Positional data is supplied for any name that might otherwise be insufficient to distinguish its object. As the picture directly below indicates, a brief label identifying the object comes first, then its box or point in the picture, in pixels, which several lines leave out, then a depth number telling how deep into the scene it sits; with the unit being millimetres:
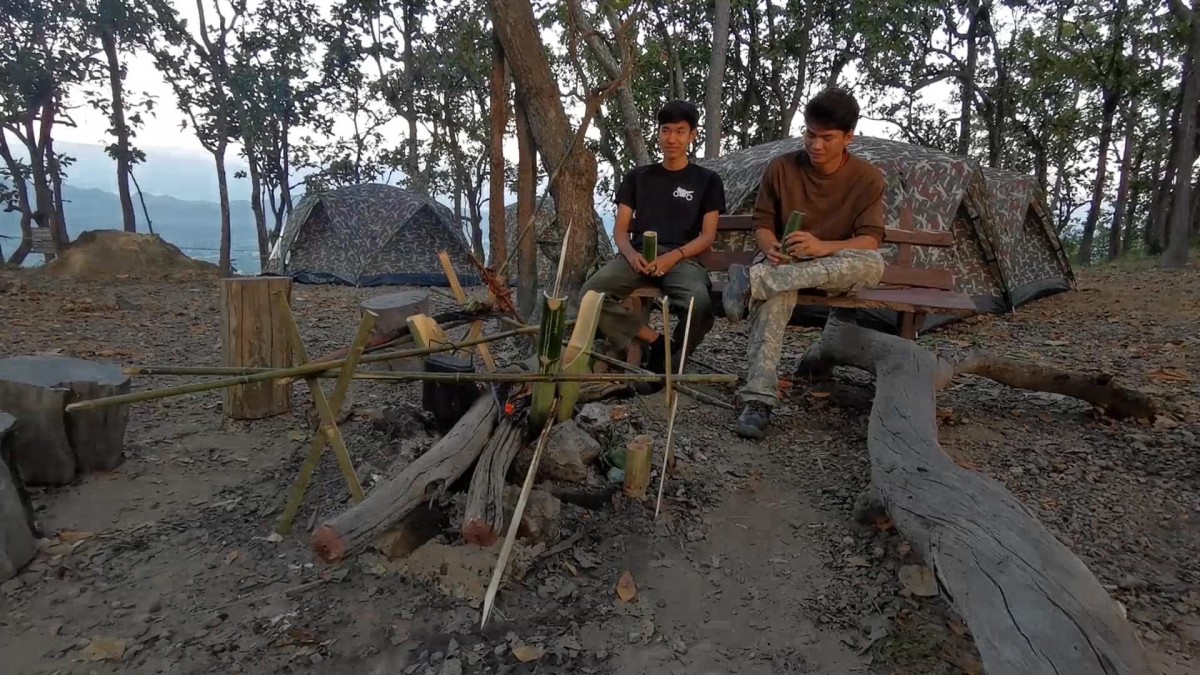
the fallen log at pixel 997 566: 1304
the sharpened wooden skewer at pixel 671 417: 2527
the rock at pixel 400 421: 3229
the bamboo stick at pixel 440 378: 1815
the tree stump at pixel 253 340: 3623
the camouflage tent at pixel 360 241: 11484
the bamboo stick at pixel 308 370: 1915
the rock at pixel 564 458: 2781
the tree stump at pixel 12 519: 2258
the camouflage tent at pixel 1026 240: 7719
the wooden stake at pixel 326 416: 2191
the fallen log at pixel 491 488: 2074
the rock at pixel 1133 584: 2201
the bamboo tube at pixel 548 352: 2113
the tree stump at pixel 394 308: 4250
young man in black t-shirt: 4000
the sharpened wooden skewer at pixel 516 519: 1858
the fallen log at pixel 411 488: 1907
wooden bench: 3764
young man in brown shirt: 3488
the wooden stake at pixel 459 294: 3139
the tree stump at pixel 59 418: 2781
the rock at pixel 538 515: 2420
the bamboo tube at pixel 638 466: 2746
